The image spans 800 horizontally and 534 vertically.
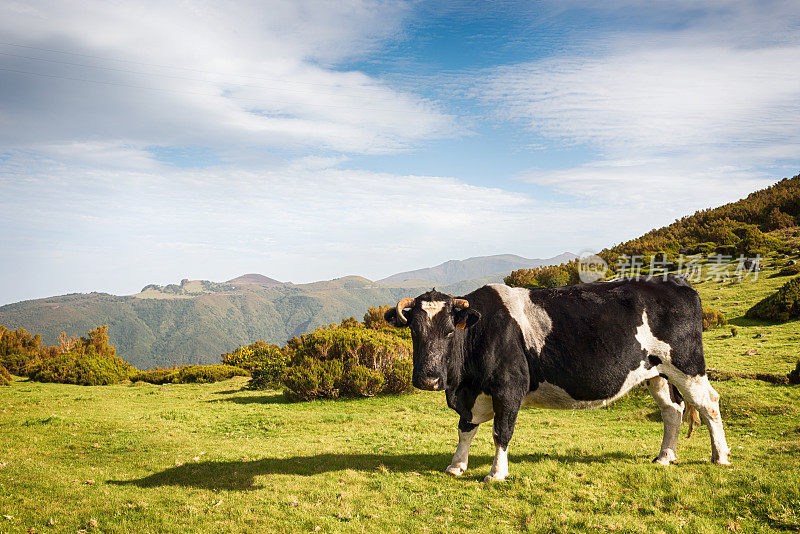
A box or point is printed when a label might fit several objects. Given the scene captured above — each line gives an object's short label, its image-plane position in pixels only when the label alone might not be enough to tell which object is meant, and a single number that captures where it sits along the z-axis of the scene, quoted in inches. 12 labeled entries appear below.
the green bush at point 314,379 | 782.5
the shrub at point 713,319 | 1082.5
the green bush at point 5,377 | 959.2
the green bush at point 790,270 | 1353.3
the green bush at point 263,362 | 971.9
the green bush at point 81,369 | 1067.3
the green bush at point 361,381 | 790.5
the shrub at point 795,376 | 613.6
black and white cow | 324.2
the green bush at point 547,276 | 1700.8
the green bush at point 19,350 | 1168.2
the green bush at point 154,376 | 1213.1
